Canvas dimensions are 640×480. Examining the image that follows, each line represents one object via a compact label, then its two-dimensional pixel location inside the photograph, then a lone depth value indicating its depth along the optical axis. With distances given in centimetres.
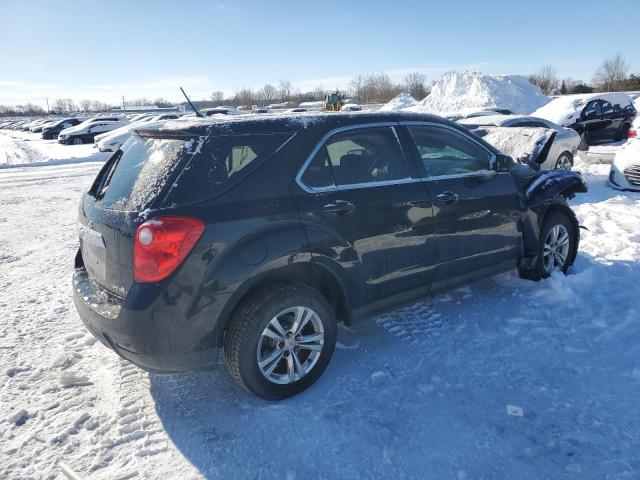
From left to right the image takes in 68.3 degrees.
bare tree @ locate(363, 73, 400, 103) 8044
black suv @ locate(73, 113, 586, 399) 272
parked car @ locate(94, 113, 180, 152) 2073
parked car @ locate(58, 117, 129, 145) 2925
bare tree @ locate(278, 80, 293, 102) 10934
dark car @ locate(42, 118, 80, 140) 3638
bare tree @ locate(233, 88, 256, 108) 10531
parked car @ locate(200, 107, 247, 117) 2665
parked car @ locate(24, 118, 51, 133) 4662
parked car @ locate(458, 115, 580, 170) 1009
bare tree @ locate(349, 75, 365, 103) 8464
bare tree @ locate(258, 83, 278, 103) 11344
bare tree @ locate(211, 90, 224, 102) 12985
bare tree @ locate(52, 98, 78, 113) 14188
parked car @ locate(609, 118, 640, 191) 848
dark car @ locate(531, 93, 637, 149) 1481
